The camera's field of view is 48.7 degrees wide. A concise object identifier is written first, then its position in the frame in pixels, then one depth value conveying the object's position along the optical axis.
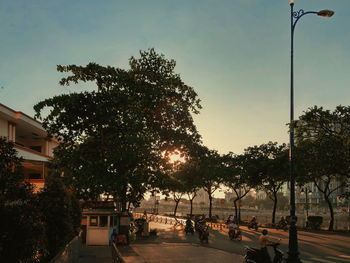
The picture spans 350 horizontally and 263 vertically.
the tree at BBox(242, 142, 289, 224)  51.22
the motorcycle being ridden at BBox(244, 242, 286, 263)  15.38
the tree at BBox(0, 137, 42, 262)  9.14
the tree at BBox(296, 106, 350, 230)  28.08
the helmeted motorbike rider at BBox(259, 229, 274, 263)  15.23
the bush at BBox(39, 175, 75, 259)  17.28
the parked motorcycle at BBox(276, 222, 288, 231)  44.00
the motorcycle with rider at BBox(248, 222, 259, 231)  42.81
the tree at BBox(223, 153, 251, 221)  57.55
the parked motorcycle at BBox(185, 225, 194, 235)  38.75
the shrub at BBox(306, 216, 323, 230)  45.03
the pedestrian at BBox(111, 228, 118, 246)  26.66
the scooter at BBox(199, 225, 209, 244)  29.38
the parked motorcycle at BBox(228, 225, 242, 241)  31.34
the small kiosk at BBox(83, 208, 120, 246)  26.98
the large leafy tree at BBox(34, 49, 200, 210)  25.73
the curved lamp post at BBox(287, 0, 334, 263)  17.65
